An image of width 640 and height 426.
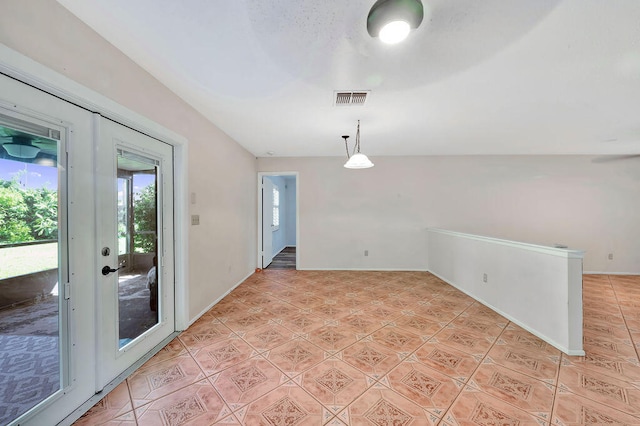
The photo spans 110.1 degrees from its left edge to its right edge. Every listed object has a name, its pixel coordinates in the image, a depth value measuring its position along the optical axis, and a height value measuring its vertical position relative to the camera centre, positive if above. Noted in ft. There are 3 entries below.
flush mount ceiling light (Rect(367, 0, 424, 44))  3.83 +3.44
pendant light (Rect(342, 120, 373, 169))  9.84 +2.19
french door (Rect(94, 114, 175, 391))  5.41 -0.97
